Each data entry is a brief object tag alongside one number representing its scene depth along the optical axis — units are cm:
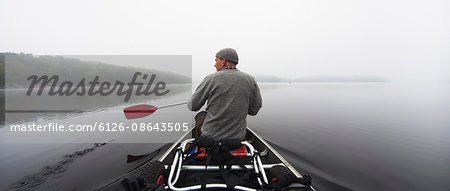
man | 245
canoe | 187
